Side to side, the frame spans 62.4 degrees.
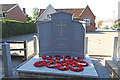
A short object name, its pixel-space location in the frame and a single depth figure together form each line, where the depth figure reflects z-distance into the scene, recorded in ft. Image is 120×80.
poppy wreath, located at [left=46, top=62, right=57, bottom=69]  13.03
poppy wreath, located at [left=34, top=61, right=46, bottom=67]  13.36
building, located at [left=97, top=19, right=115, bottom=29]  248.11
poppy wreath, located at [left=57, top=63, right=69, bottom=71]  12.24
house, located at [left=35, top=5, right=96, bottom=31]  84.92
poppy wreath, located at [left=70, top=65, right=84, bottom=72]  11.96
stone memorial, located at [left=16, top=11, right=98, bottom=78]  16.30
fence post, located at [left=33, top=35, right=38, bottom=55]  20.94
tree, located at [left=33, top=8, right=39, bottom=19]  180.14
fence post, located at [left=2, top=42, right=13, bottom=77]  12.35
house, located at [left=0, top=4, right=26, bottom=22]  74.08
